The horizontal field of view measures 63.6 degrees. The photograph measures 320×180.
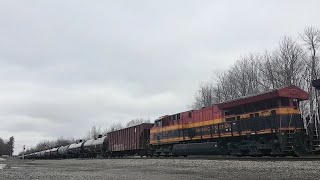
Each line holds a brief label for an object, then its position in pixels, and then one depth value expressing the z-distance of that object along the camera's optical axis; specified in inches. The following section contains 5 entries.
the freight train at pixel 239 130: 578.9
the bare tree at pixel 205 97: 1845.1
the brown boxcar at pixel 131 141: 992.8
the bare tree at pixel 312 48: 1241.3
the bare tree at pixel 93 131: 4387.6
